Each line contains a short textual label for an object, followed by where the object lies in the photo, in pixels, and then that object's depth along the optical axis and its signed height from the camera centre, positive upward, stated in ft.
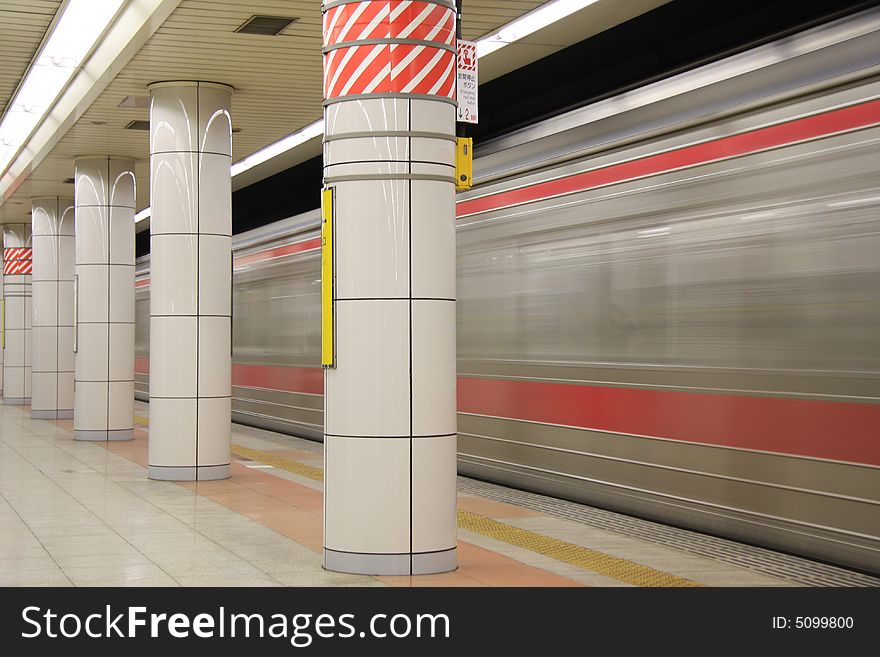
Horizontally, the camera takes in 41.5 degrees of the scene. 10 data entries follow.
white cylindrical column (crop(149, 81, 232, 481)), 38.04 +2.66
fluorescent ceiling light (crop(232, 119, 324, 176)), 47.78 +9.41
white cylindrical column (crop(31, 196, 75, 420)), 67.15 +2.79
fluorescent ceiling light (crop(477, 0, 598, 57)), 31.09 +9.23
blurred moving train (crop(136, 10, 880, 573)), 21.70 +1.17
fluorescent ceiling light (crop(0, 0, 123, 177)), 32.81 +9.55
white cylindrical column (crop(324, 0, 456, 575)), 21.94 +1.03
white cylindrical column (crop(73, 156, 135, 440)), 52.19 +2.36
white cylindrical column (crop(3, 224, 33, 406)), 81.76 +2.97
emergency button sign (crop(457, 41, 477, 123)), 24.64 +5.85
